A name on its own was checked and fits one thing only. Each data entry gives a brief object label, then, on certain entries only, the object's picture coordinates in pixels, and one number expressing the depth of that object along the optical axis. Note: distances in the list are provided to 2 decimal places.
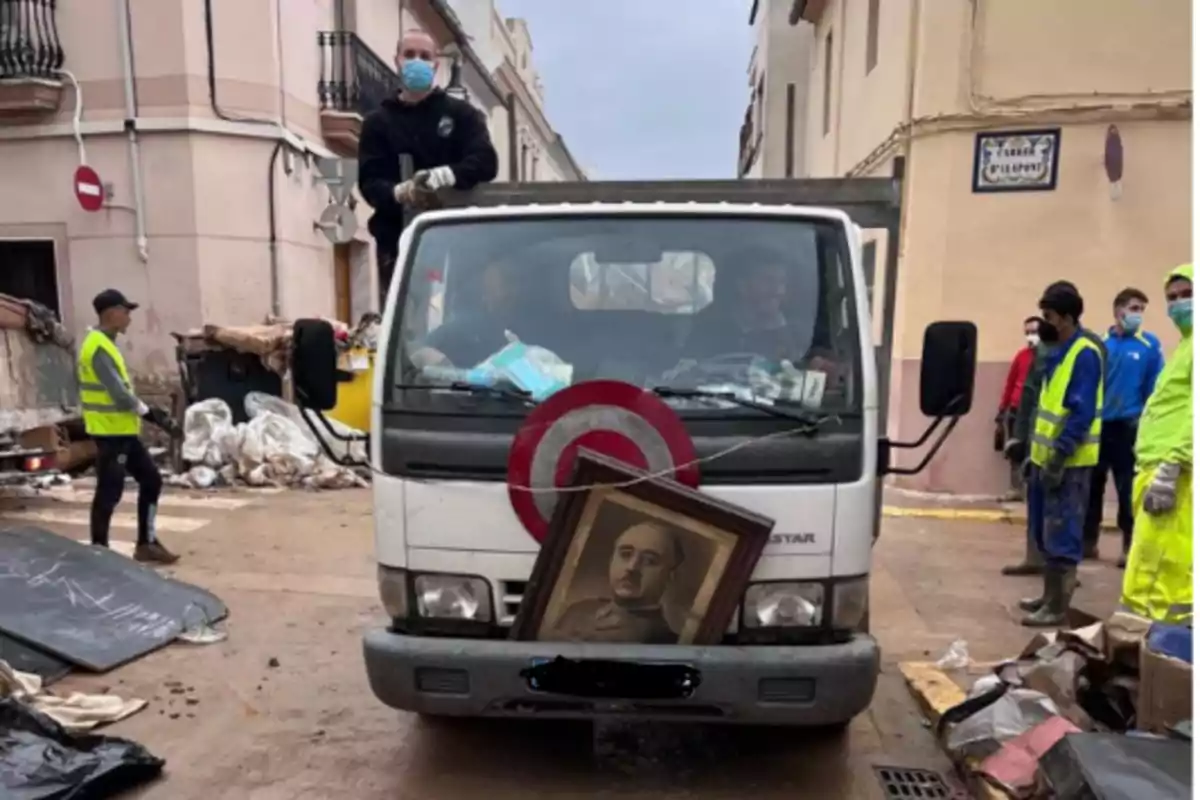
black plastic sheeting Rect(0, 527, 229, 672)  4.66
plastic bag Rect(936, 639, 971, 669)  4.63
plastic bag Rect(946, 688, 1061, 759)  3.46
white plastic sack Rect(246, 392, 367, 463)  9.84
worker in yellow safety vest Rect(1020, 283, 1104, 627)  5.09
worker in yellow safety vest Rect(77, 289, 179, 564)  6.07
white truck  3.06
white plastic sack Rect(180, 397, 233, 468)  9.48
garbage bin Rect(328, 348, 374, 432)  10.10
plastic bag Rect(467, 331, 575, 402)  3.20
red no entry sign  11.03
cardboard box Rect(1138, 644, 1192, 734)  3.10
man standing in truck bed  4.95
